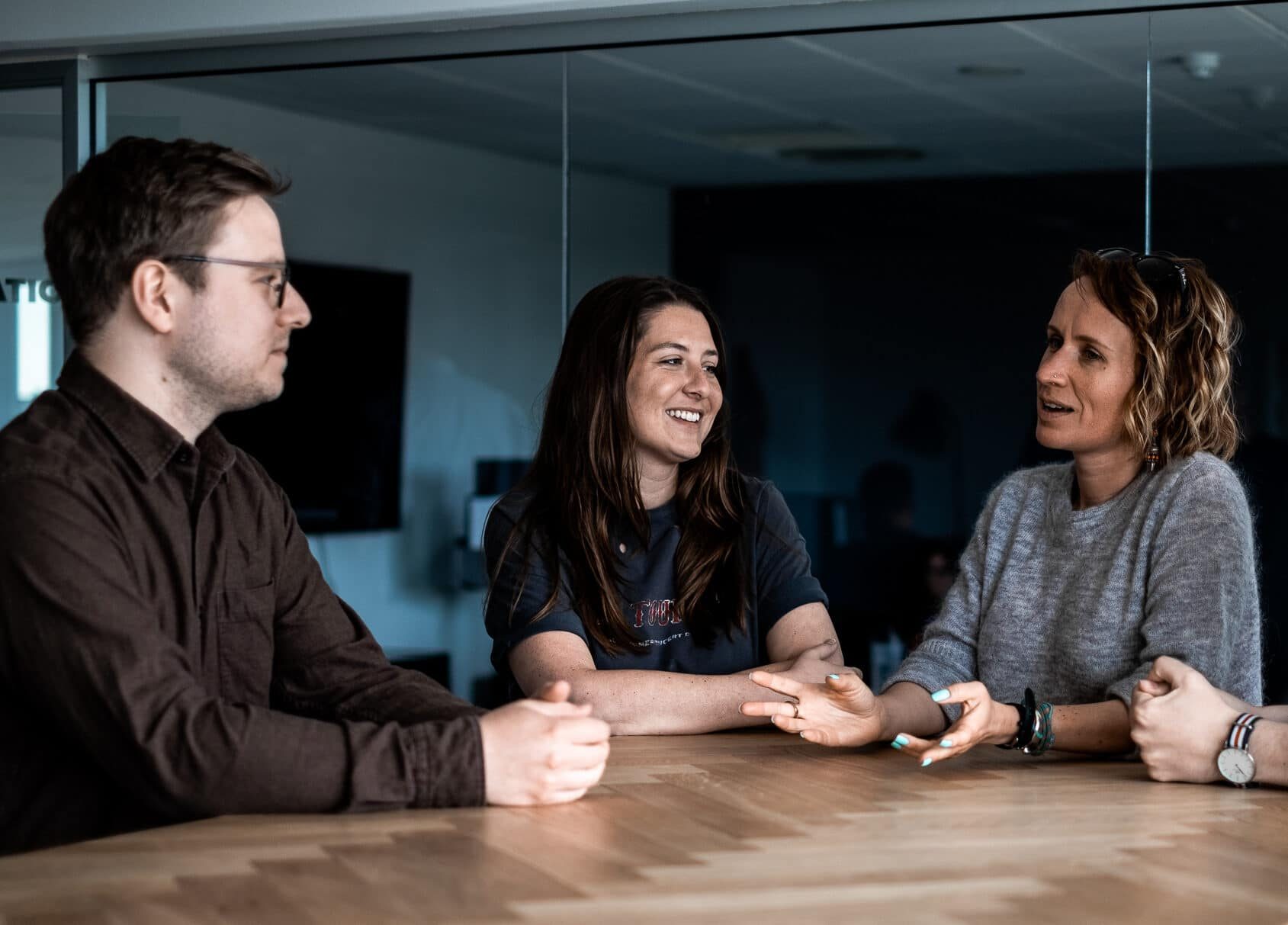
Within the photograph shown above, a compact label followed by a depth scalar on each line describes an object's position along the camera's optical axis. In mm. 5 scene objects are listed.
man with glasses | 1619
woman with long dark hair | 2518
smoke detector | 3598
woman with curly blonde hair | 2109
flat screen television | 4586
